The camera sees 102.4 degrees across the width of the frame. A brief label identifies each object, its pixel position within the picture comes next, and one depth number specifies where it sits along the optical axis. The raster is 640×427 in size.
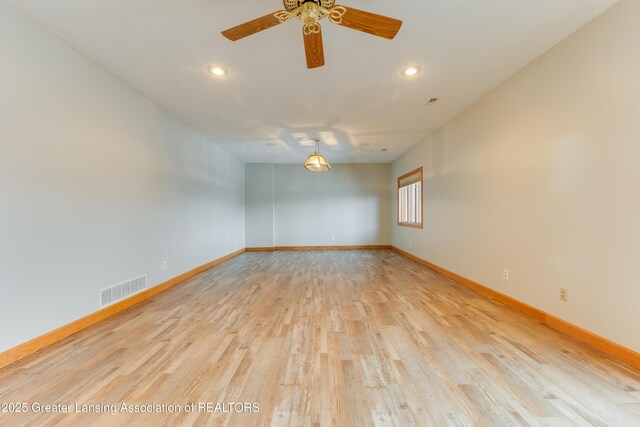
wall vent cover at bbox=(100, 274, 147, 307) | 2.61
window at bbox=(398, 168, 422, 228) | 5.75
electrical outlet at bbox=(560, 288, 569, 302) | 2.22
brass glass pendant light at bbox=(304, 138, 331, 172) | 5.06
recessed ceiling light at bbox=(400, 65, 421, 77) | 2.66
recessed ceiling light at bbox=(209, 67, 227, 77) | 2.63
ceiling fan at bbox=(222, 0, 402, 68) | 1.52
